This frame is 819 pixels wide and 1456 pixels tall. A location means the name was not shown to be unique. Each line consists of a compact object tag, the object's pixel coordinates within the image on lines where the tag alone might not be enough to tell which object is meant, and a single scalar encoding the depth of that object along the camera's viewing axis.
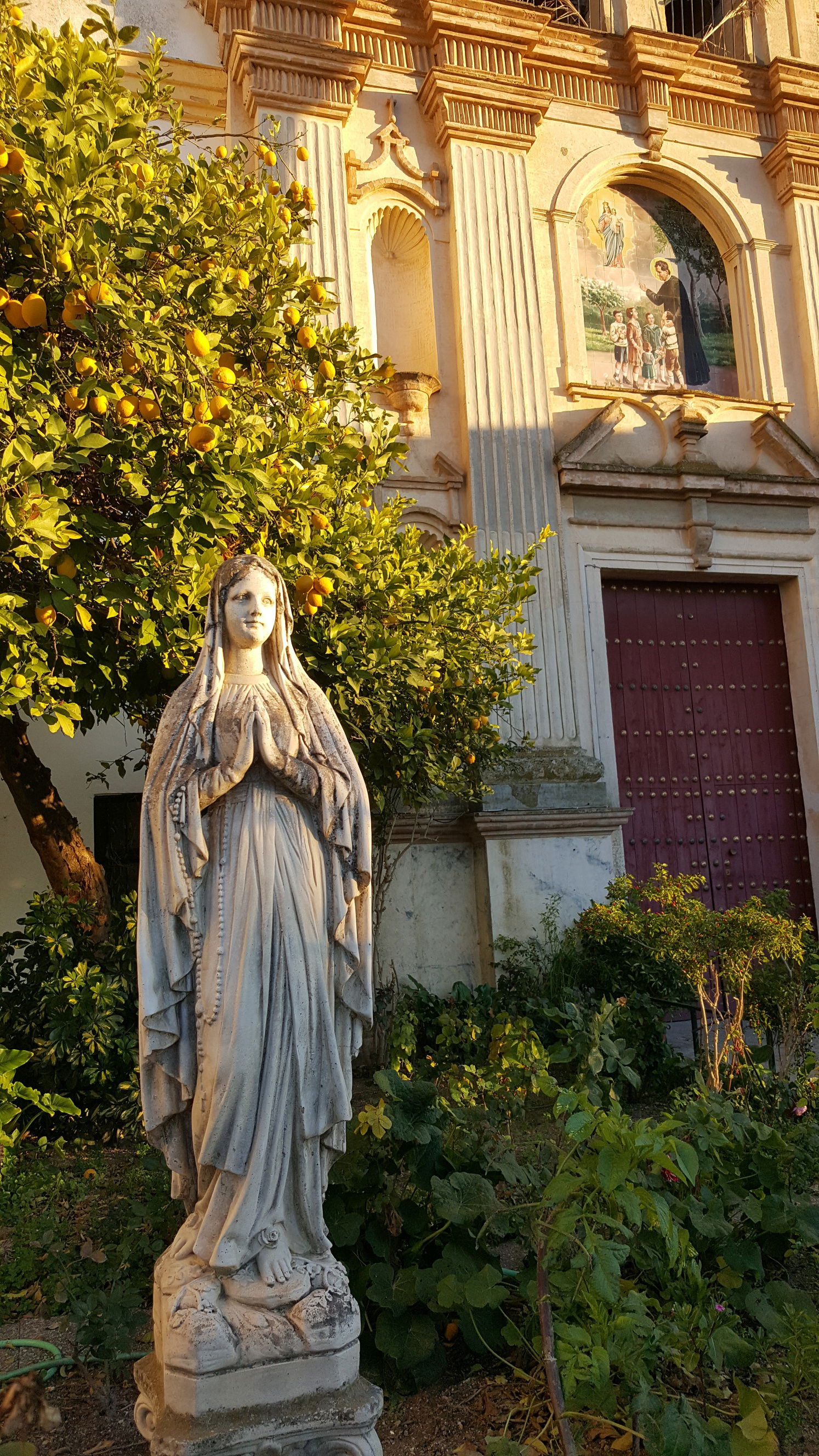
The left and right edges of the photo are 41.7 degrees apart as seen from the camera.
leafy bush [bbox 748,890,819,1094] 5.43
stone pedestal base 2.45
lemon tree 3.96
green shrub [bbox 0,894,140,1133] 5.32
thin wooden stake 2.69
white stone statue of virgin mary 2.62
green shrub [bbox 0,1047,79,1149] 4.14
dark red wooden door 8.45
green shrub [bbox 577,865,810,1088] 5.17
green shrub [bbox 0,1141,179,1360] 3.24
